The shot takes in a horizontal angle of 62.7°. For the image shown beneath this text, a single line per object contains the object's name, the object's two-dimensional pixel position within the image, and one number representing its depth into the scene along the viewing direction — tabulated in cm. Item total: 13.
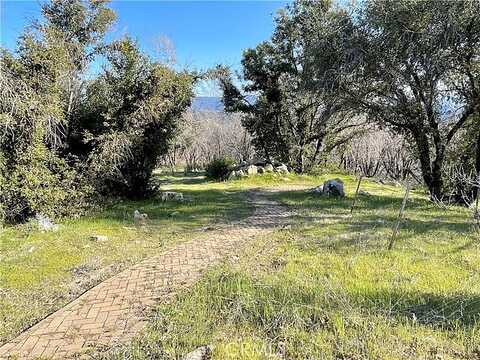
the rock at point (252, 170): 2000
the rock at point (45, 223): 834
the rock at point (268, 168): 2046
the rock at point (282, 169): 2073
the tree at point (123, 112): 1120
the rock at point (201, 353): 342
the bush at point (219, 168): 2209
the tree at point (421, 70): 1012
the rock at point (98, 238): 775
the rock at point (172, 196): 1297
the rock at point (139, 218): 943
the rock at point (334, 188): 1329
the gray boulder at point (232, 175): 2030
